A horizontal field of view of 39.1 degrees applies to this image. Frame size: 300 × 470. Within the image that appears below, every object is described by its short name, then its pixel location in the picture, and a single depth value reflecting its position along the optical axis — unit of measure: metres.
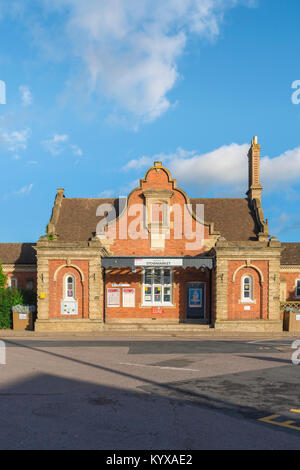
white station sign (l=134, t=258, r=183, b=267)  24.86
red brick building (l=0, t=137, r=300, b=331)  24.92
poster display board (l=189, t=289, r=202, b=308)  27.67
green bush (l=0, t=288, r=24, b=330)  25.50
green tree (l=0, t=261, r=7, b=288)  29.46
